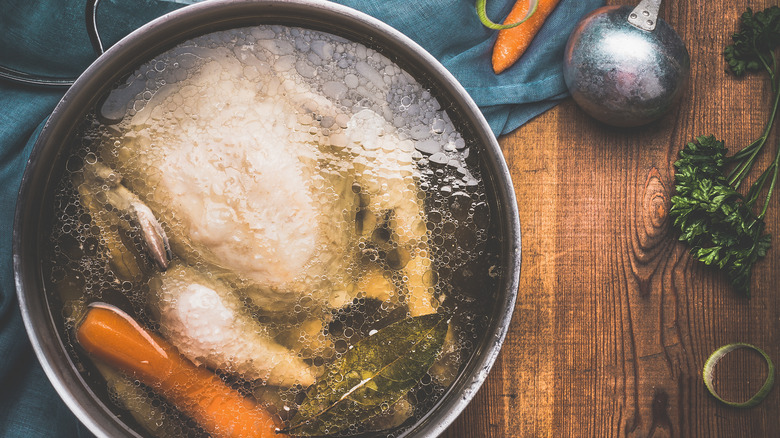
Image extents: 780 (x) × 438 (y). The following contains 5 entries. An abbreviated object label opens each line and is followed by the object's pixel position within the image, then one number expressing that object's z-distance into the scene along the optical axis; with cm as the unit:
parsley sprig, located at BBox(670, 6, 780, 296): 91
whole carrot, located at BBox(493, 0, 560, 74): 94
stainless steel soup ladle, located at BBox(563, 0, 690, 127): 85
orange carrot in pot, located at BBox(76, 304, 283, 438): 76
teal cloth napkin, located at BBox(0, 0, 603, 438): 88
